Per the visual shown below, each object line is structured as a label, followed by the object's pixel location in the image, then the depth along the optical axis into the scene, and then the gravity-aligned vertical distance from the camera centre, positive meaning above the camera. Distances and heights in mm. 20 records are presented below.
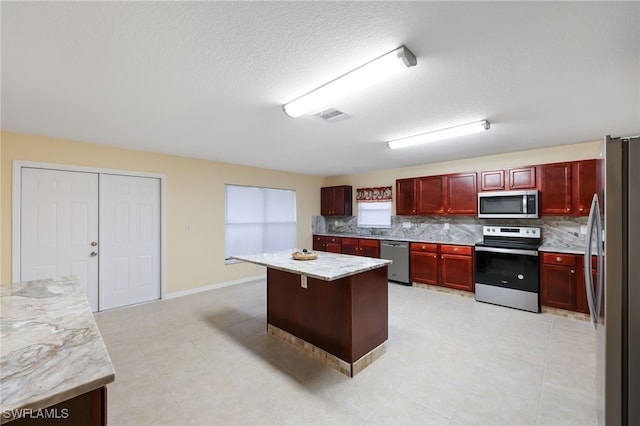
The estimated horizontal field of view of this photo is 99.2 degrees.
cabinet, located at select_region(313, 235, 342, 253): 6199 -697
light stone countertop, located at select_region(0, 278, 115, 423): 764 -496
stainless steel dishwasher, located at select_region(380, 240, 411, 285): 5043 -827
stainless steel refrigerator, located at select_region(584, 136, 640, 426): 1362 -350
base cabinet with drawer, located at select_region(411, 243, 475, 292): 4387 -873
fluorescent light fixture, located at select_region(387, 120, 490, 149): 2904 +942
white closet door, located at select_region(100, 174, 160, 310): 3877 -377
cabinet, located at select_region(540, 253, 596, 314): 3422 -892
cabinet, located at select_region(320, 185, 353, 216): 6527 +332
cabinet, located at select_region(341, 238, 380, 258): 5520 -688
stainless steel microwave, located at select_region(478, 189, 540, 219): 3867 +140
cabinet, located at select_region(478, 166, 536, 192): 3994 +533
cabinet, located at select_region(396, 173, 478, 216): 4559 +344
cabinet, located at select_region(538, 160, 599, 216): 3576 +363
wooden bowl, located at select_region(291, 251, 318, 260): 2823 -436
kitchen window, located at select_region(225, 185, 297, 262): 5277 -111
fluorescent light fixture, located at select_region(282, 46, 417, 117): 1653 +929
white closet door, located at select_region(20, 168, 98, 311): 3318 -145
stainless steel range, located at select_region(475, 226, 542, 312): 3719 -778
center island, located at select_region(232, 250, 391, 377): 2305 -884
